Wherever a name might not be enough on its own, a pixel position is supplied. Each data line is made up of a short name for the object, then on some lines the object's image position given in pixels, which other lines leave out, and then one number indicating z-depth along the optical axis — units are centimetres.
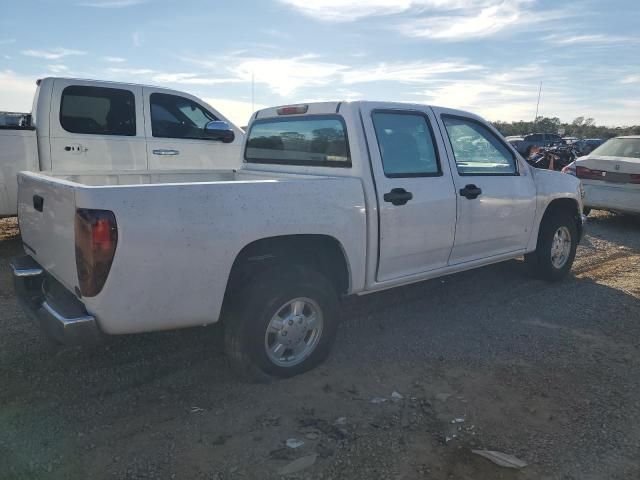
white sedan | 876
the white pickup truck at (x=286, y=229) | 267
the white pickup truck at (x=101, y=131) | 609
